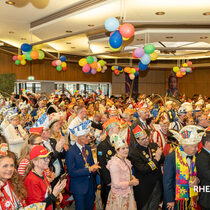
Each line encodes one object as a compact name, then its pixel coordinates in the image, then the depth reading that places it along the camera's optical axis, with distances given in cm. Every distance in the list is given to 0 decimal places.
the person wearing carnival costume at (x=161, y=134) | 480
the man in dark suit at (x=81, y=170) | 345
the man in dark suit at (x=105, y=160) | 354
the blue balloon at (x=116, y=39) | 496
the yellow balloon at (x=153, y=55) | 794
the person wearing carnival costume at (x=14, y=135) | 495
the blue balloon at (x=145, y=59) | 663
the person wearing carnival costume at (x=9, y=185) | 240
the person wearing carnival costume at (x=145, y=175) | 354
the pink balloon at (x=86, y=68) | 916
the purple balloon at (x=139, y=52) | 654
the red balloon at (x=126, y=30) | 489
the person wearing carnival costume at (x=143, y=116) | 532
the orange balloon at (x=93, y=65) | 924
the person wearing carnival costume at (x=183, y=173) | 312
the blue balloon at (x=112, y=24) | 487
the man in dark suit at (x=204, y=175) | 306
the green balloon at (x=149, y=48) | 647
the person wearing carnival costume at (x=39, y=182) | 265
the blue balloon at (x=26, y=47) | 788
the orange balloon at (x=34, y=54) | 812
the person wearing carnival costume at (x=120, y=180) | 322
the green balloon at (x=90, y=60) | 901
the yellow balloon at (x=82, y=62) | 930
